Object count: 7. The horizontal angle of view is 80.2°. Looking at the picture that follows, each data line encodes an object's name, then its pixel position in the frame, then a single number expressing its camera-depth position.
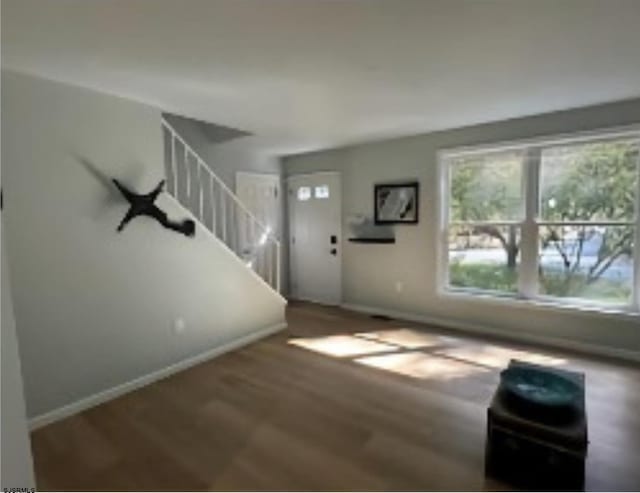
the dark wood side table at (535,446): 1.87
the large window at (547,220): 3.59
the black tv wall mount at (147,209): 2.99
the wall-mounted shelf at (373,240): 5.07
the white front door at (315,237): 5.67
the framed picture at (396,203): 4.79
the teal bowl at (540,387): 1.96
